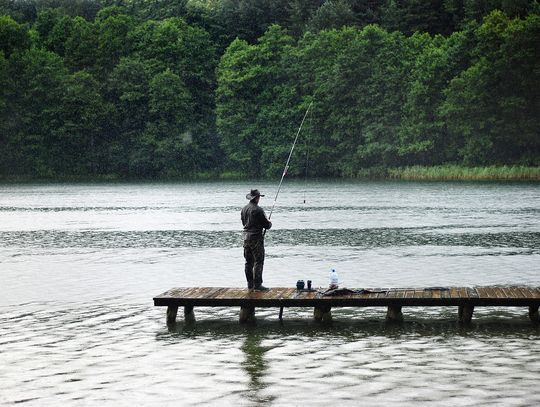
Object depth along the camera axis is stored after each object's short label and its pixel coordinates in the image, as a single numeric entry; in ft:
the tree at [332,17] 472.44
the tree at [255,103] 413.18
